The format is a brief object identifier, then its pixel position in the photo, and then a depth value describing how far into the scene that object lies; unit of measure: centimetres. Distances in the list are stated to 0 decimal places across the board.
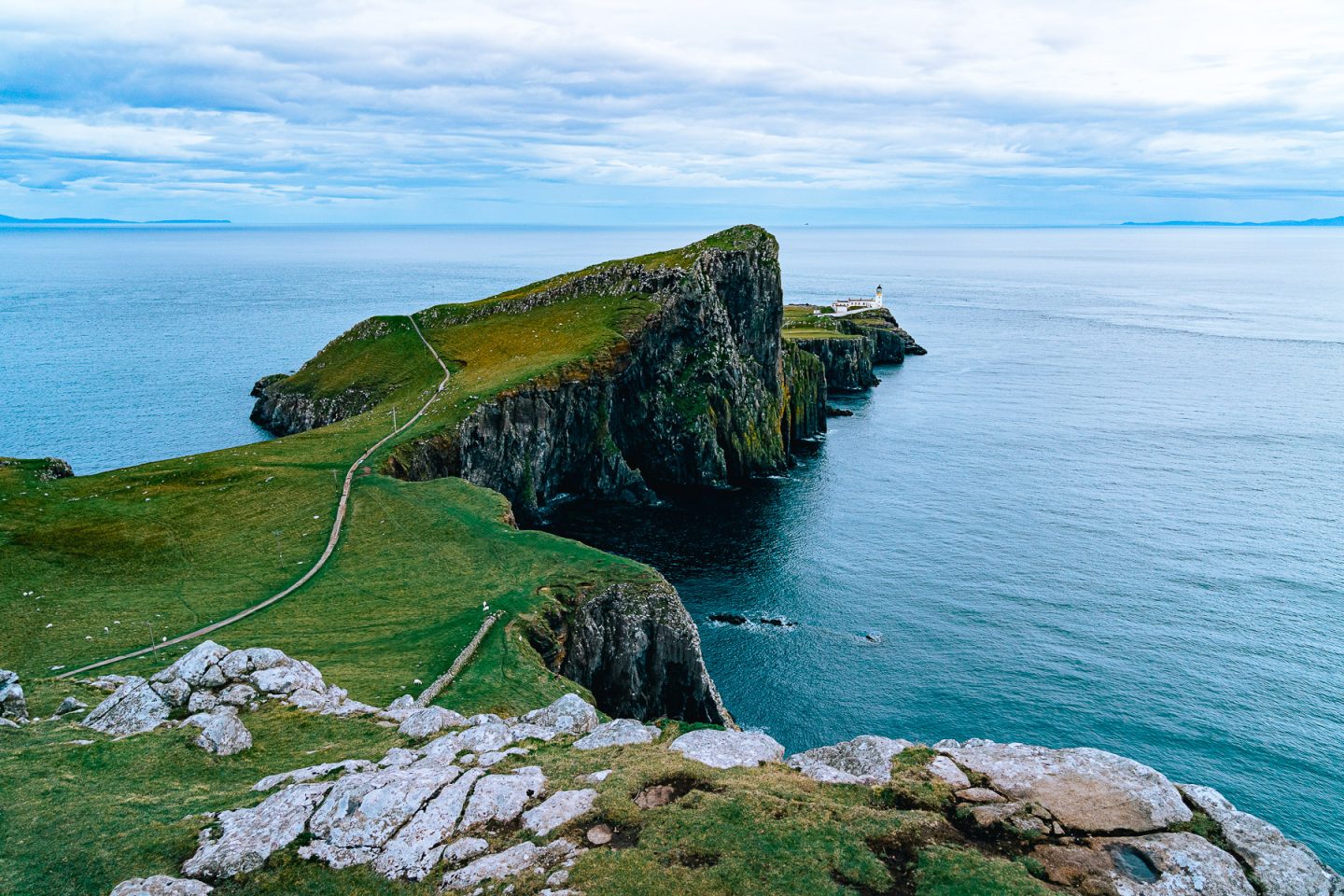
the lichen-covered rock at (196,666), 3406
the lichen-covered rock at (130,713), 3098
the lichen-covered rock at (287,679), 3478
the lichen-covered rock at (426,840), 2233
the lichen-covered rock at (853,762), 2688
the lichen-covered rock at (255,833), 2206
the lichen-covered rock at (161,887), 2086
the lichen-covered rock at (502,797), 2436
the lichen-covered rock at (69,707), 3297
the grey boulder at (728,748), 2813
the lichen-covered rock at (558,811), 2384
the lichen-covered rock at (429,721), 3103
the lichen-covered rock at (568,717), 3170
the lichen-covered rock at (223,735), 2973
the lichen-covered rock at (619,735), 2975
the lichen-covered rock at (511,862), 2181
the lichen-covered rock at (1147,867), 2111
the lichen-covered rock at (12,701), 3169
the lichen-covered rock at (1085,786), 2362
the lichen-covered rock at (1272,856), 2111
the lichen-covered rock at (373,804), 2331
